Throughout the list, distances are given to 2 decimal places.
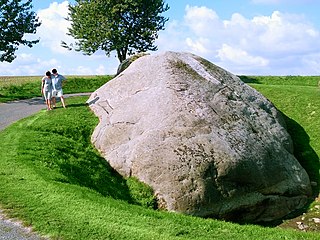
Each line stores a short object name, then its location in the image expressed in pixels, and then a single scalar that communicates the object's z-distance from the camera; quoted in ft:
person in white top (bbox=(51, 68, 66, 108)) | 80.38
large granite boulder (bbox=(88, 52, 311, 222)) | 52.75
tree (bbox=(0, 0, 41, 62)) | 118.73
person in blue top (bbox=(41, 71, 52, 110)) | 79.61
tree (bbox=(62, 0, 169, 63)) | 157.89
